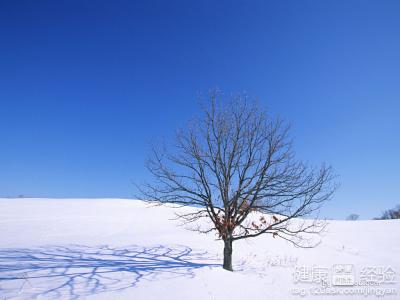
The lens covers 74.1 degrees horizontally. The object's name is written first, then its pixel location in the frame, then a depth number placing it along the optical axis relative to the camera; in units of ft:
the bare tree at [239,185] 30.60
